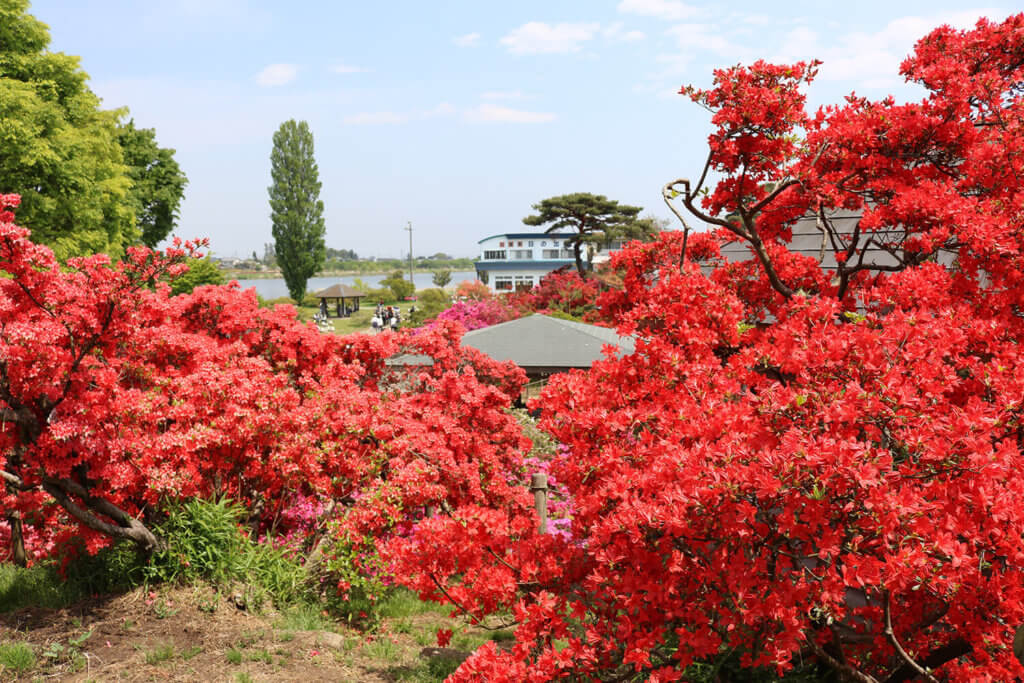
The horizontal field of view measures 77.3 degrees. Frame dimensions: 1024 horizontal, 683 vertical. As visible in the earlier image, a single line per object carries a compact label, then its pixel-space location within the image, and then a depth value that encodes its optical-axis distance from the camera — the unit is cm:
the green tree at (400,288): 6888
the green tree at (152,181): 2825
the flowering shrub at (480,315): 2650
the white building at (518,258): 7262
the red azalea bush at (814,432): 228
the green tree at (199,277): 3048
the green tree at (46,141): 1493
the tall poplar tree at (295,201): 4900
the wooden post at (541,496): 689
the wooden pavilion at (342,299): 5122
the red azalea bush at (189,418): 493
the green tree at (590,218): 4262
